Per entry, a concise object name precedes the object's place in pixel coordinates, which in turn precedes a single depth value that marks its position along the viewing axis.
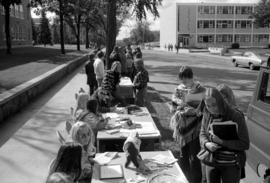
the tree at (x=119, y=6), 14.14
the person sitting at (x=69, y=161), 3.03
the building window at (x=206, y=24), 87.75
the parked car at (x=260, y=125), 4.08
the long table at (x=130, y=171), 3.58
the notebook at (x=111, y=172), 3.64
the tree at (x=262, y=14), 56.13
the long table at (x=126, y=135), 5.04
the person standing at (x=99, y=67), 10.94
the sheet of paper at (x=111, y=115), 6.30
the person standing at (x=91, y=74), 11.70
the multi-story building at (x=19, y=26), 45.29
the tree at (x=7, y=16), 32.09
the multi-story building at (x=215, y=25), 87.25
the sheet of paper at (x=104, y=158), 4.09
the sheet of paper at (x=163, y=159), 4.05
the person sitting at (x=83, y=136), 3.91
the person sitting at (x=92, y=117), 5.26
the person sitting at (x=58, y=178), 2.57
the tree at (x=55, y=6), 31.02
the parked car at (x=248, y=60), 26.54
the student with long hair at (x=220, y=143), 3.54
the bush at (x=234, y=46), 74.06
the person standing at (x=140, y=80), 8.43
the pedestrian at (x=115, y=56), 12.22
